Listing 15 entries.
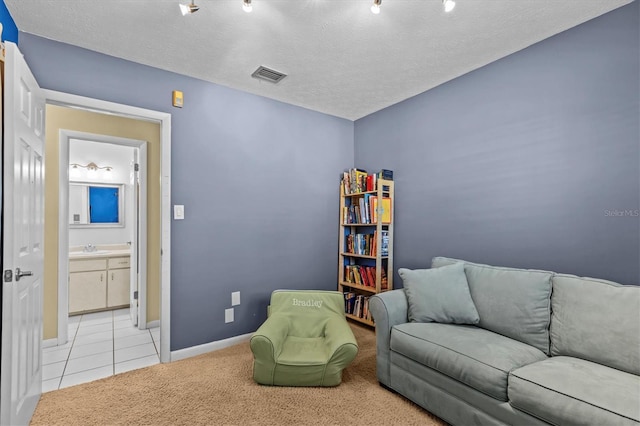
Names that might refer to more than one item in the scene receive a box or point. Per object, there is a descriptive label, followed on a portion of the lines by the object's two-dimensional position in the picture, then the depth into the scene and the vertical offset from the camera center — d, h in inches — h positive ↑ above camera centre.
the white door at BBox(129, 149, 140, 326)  141.7 -15.7
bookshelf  129.6 -10.3
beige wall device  106.6 +41.2
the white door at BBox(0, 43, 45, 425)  58.5 -5.3
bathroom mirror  167.8 +7.1
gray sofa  53.2 -29.7
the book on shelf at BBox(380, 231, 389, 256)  129.7 -11.8
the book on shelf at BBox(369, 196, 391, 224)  128.6 +2.9
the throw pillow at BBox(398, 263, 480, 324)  84.3 -22.6
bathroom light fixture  166.7 +26.5
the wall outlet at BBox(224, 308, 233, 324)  116.8 -37.5
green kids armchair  84.0 -38.6
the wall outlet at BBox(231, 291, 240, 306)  118.4 -31.3
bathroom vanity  150.0 -31.3
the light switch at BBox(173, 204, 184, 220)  106.1 +1.8
